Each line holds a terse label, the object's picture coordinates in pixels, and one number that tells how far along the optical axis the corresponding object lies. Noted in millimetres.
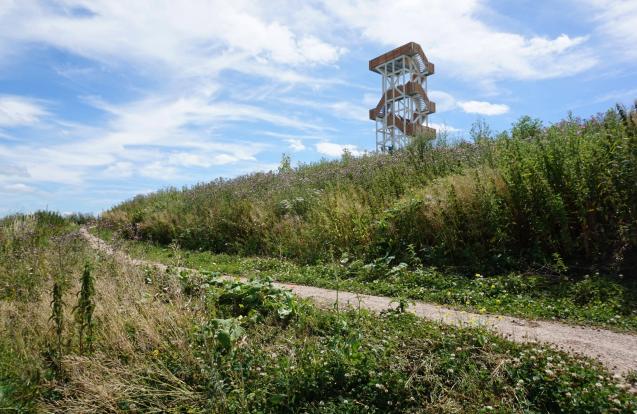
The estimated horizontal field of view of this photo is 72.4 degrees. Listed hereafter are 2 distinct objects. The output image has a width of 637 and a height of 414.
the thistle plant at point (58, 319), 4812
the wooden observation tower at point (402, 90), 33000
